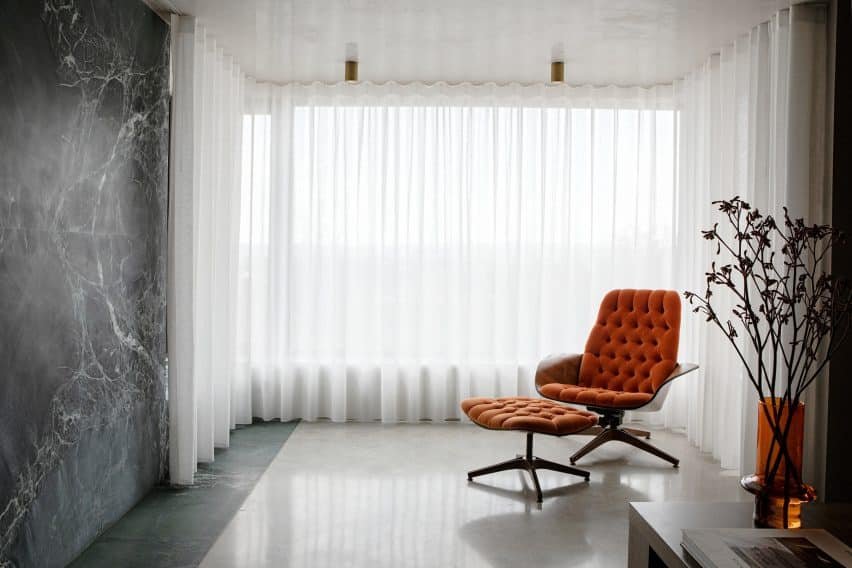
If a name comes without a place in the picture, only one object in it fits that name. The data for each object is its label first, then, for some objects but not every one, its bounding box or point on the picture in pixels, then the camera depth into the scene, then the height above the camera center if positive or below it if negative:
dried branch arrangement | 2.06 -0.11
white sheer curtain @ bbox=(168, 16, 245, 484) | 4.18 +0.15
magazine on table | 1.80 -0.67
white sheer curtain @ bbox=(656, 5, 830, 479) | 3.93 +0.69
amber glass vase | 2.13 -0.59
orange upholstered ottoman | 3.97 -0.77
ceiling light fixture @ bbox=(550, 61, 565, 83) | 5.09 +1.35
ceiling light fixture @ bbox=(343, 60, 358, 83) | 5.14 +1.34
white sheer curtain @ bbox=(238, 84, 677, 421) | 5.82 +0.29
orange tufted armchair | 4.61 -0.59
